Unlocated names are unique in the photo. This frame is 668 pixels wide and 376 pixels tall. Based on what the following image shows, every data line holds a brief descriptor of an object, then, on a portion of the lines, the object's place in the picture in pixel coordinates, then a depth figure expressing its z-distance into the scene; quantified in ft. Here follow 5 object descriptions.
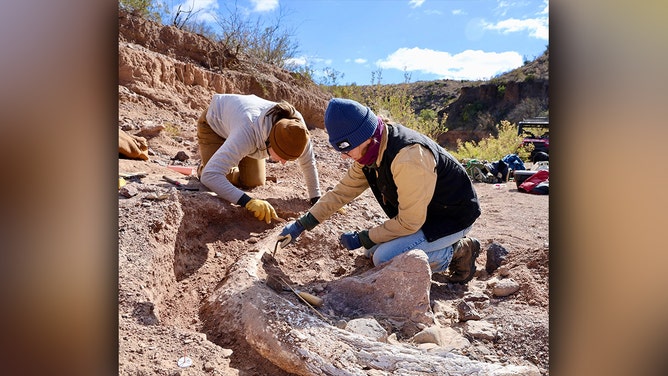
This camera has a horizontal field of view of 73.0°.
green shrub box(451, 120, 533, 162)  32.48
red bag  20.10
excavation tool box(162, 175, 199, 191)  9.53
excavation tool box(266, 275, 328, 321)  6.39
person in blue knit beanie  6.92
